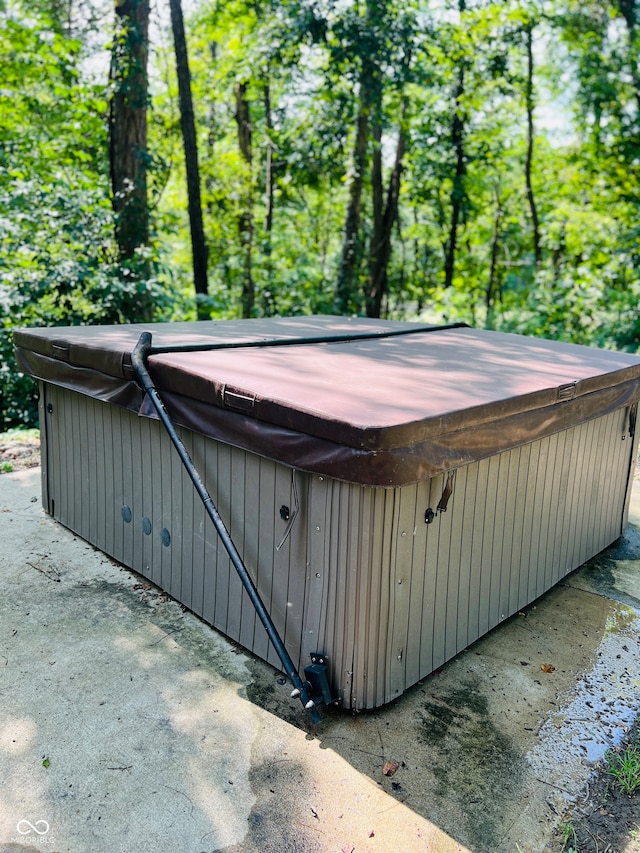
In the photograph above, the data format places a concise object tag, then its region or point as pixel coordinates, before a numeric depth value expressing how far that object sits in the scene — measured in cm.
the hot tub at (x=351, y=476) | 257
